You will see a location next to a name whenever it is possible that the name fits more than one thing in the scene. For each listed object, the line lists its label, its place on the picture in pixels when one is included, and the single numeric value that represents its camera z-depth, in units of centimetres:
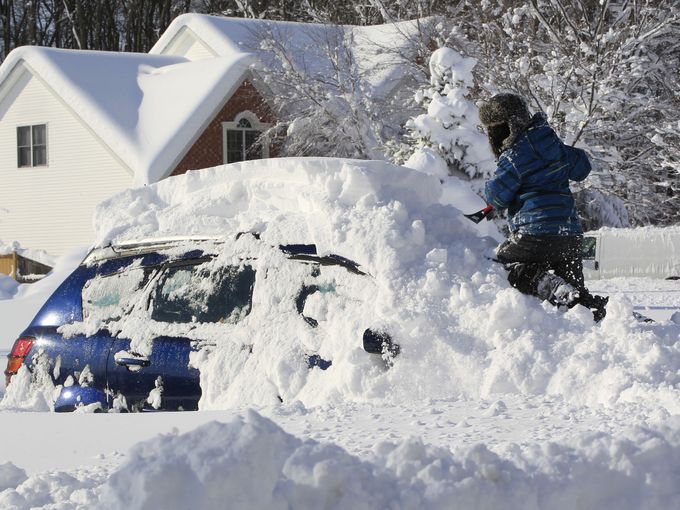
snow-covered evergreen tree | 3847
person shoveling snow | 1273
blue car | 1214
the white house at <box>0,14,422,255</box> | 5466
